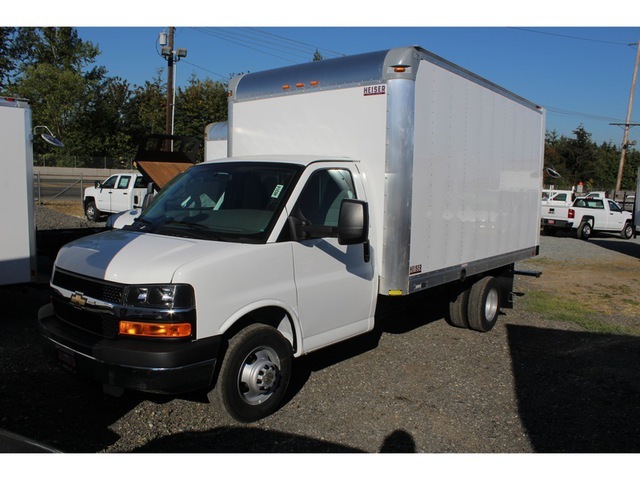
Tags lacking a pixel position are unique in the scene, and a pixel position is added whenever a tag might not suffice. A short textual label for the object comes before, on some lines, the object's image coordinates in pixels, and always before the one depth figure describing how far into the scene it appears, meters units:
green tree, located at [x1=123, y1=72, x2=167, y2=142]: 51.03
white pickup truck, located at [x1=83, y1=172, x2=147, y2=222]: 19.05
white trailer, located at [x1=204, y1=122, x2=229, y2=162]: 15.53
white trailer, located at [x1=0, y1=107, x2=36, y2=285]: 6.28
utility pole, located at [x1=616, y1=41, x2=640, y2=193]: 34.06
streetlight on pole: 26.72
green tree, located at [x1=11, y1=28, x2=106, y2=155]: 52.44
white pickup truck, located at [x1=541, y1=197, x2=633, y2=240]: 22.53
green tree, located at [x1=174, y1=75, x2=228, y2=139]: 38.94
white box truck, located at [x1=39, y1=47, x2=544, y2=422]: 3.76
